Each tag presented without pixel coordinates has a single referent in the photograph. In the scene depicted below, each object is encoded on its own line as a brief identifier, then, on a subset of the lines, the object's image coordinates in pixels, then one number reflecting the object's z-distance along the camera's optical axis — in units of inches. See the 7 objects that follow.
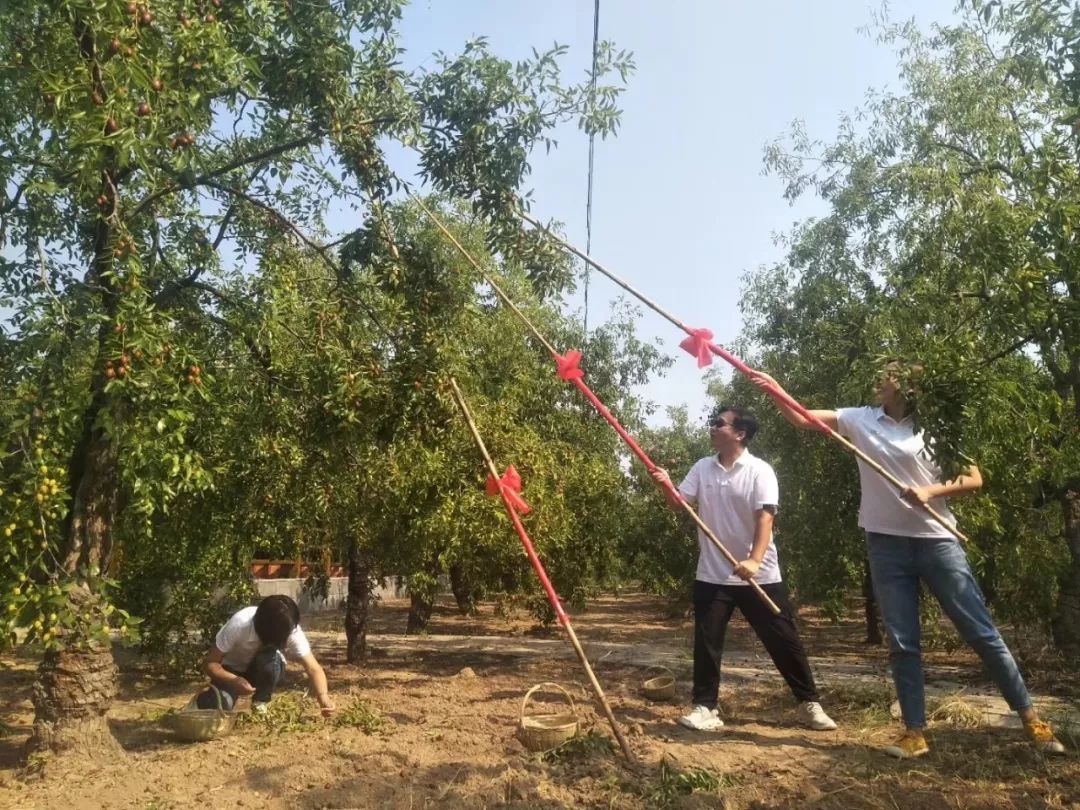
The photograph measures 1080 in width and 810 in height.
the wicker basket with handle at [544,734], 179.8
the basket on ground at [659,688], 240.1
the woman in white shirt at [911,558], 167.6
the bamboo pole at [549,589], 170.9
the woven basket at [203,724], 202.5
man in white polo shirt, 203.5
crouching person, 218.7
